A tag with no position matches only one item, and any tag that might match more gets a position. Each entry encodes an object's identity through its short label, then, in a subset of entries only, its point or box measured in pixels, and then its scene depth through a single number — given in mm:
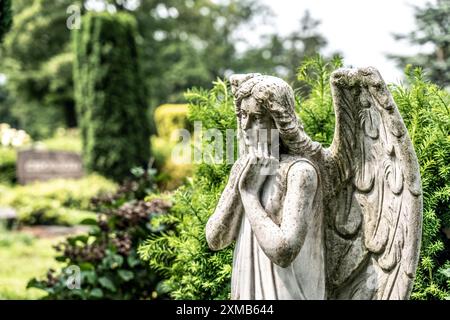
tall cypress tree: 15320
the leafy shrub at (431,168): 3596
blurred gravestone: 15445
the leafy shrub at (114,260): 5246
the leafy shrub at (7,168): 15969
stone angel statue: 2301
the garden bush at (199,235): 3922
